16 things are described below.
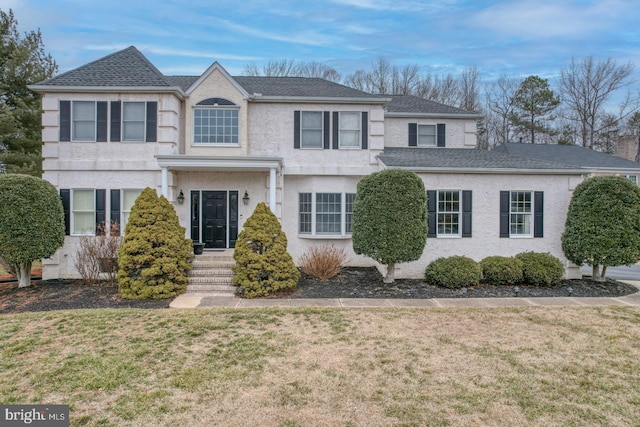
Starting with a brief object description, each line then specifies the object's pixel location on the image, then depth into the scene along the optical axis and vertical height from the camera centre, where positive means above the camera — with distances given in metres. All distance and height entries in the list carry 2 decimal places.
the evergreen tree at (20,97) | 19.14 +6.21
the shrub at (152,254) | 9.84 -1.05
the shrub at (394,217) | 10.66 -0.07
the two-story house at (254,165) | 12.36 +1.59
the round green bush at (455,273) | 10.85 -1.65
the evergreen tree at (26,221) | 10.13 -0.20
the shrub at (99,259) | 11.35 -1.33
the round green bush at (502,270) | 11.18 -1.63
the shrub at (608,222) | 10.91 -0.20
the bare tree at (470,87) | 37.22 +12.39
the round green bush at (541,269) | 11.09 -1.59
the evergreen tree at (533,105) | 33.94 +9.81
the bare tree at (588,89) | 35.69 +11.87
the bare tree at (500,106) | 36.72 +10.50
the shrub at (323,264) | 11.71 -1.54
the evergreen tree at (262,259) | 10.09 -1.18
